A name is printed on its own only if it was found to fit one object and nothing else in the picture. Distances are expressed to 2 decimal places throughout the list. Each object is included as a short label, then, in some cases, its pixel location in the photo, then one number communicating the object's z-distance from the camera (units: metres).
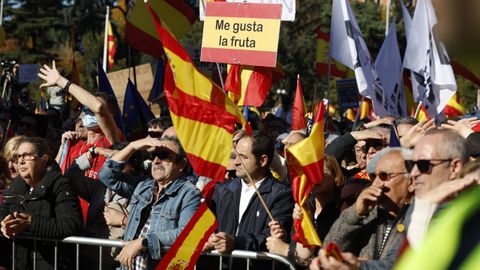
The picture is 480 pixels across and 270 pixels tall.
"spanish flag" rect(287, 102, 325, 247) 8.82
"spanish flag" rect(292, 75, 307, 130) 16.21
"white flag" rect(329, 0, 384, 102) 17.97
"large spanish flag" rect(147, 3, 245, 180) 9.63
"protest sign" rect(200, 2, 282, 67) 14.84
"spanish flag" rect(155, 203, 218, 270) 9.46
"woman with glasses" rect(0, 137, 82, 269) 10.64
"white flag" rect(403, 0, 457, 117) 18.05
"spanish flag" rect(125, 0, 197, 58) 21.21
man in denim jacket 9.86
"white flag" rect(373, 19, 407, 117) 17.85
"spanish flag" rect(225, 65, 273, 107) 15.77
